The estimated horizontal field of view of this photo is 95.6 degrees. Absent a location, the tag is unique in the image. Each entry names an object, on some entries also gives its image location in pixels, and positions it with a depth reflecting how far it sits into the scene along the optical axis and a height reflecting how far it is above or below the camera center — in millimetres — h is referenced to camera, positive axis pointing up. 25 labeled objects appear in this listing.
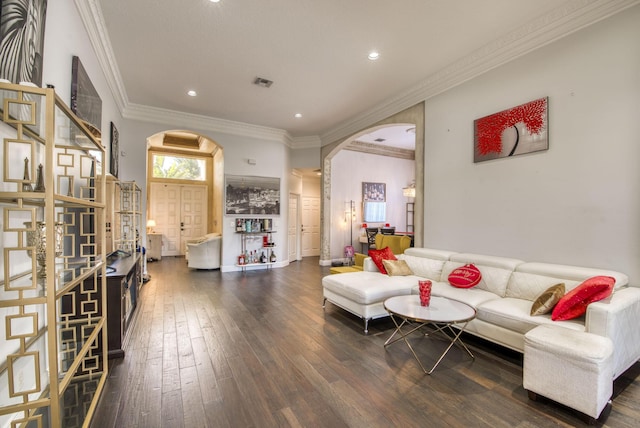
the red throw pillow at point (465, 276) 3370 -766
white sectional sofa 2203 -892
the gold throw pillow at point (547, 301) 2545 -787
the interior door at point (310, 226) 9336 -478
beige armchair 6793 -987
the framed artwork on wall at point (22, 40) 1425 +937
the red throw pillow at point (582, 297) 2285 -683
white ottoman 1858 -1053
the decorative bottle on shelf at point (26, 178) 1493 +176
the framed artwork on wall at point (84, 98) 2674 +1170
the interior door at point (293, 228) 8477 -488
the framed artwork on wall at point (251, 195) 6812 +396
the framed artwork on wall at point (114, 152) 4412 +947
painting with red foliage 3266 +978
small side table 8461 -1037
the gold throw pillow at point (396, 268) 4078 -796
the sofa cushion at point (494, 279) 3213 -760
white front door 9156 -65
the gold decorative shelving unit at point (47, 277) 1228 -381
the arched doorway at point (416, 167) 4750 +911
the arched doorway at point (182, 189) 9008 +718
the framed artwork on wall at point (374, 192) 8773 +611
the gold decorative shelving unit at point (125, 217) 4406 -98
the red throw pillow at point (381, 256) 4225 -662
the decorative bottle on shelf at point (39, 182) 1635 +162
